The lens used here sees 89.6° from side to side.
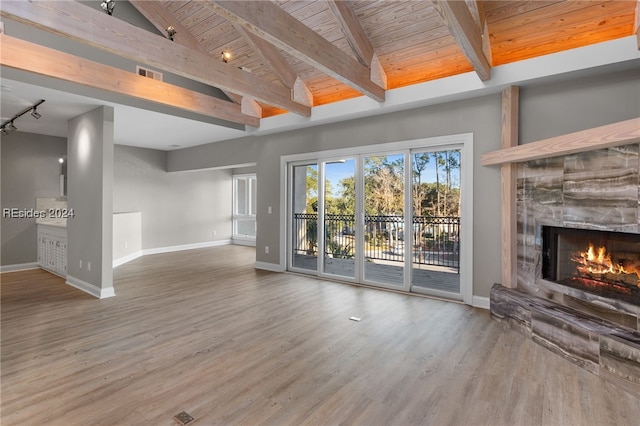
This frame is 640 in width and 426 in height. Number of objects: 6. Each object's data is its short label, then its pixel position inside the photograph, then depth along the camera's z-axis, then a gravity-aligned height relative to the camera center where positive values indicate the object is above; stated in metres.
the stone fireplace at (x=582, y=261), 2.51 -0.48
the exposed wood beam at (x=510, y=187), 3.65 +0.28
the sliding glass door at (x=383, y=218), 4.41 -0.11
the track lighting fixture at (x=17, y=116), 4.36 +1.40
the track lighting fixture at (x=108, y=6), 3.13 +2.00
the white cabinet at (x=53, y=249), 5.48 -0.71
